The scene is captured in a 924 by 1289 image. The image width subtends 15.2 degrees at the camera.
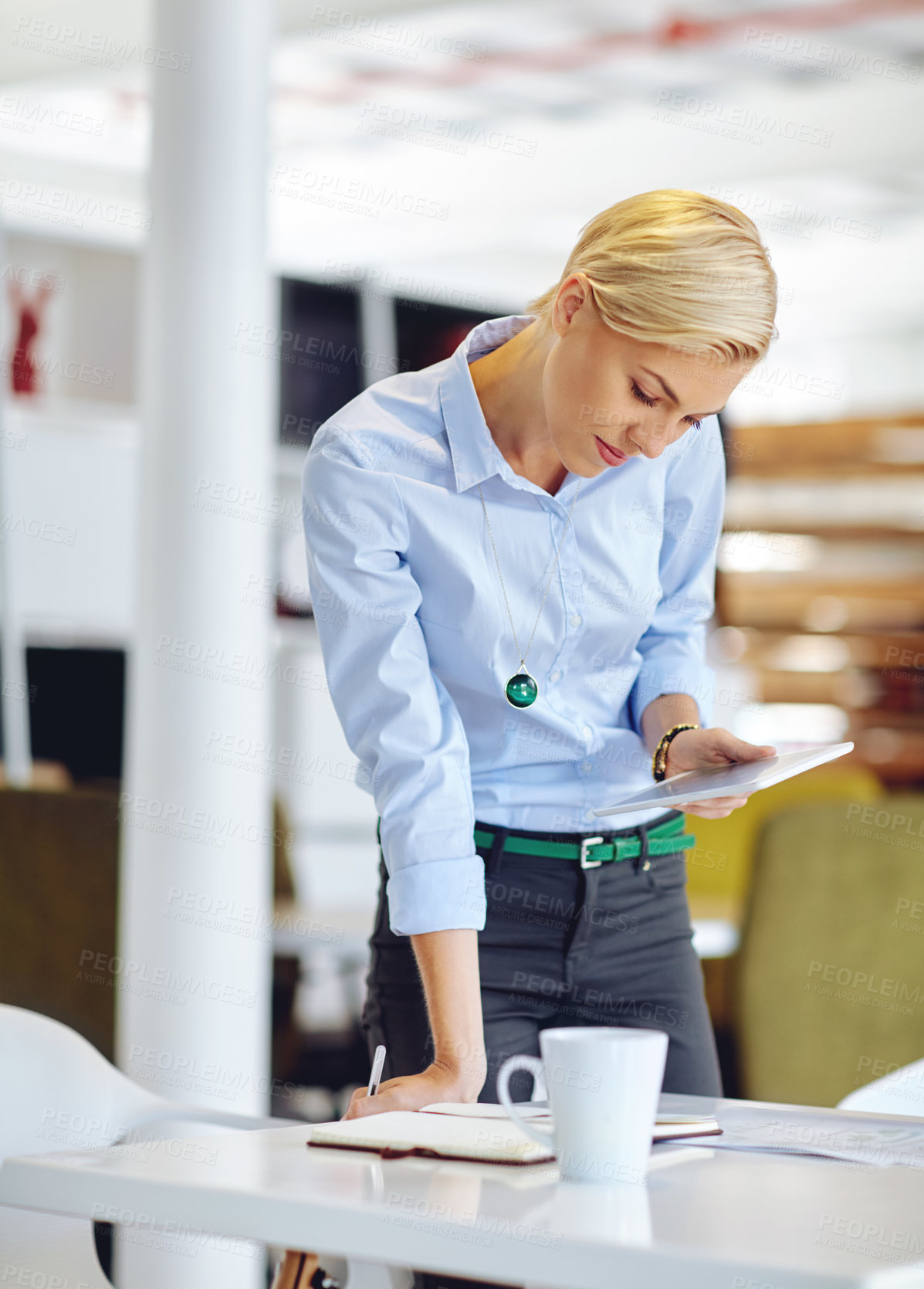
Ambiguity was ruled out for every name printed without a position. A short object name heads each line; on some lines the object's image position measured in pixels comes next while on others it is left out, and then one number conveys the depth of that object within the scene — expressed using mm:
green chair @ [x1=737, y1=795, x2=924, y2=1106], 5488
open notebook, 2913
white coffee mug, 2833
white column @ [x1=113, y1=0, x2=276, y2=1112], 4420
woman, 3282
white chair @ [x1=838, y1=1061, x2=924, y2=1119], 3586
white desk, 2662
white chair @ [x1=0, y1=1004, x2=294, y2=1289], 3360
